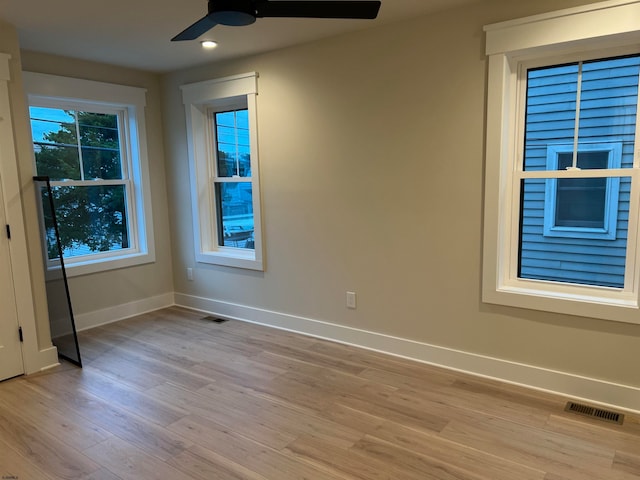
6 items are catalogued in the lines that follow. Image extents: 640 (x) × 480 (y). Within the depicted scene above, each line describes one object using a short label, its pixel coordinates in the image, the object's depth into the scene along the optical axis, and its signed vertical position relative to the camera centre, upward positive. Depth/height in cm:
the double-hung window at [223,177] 421 +4
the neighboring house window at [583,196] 267 -15
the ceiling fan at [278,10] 187 +71
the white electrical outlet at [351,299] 363 -97
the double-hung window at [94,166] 396 +18
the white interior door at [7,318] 308 -90
